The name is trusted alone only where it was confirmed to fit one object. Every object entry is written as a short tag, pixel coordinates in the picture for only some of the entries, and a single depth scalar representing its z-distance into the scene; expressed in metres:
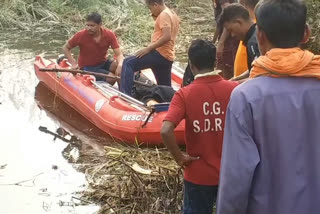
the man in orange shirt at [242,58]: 4.99
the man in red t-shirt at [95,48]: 8.04
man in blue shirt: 2.18
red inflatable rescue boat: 6.45
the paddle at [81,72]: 7.48
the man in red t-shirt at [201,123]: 3.40
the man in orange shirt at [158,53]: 6.65
